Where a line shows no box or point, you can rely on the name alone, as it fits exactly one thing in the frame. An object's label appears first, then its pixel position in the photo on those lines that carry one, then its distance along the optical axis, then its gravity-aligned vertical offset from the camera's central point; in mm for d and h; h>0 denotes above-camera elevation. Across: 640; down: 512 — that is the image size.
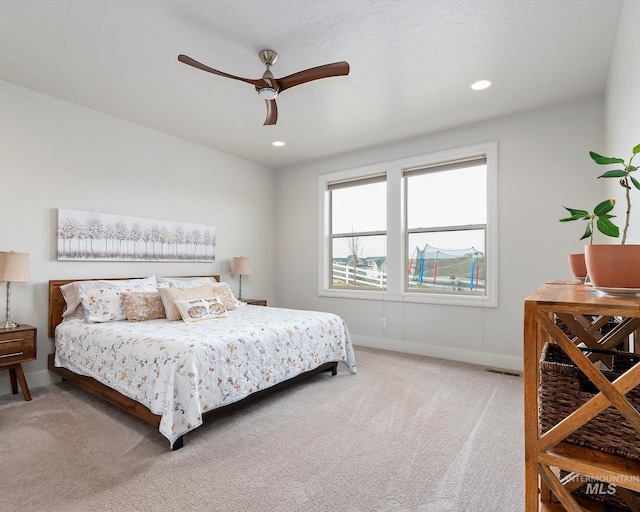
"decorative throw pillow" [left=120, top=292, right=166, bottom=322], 3303 -474
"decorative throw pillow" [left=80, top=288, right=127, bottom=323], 3203 -456
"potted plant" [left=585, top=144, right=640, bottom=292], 918 -20
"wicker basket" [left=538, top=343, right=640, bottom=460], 837 -389
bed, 2207 -761
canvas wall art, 3525 +198
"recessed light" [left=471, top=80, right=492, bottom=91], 3115 +1547
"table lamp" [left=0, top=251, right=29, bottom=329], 2904 -105
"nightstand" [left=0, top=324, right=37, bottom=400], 2826 -767
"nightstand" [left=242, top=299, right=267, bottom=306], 4972 -642
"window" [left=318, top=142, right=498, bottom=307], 4105 +365
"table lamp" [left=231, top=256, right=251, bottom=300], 4895 -131
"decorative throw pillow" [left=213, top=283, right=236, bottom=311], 3938 -437
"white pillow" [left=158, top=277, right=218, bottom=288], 3932 -294
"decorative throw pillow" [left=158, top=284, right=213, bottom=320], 3345 -385
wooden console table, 768 -353
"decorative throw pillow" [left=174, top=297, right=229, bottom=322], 3275 -501
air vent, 3639 -1191
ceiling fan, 2289 +1235
